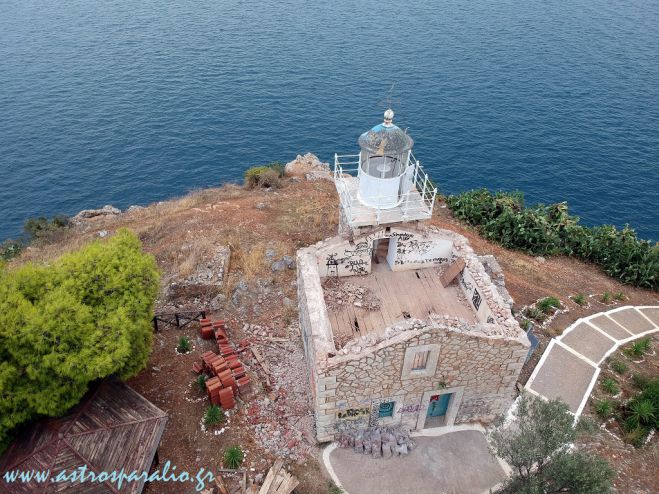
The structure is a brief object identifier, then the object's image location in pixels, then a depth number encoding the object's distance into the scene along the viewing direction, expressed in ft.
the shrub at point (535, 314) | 78.28
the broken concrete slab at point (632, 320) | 78.54
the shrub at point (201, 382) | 59.47
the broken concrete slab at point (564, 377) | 65.05
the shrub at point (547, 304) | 79.56
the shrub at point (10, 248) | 109.09
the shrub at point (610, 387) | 65.46
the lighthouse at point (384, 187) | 56.59
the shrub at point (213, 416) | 55.83
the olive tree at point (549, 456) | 41.63
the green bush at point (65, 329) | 44.04
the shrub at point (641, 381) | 65.67
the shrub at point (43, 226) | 120.72
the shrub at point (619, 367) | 68.85
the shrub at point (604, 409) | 62.13
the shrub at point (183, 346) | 65.31
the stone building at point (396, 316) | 49.62
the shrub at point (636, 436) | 58.39
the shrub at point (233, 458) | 51.83
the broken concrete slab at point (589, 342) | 72.02
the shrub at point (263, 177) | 128.06
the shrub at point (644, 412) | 60.03
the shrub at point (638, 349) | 71.92
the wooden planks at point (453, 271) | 60.54
